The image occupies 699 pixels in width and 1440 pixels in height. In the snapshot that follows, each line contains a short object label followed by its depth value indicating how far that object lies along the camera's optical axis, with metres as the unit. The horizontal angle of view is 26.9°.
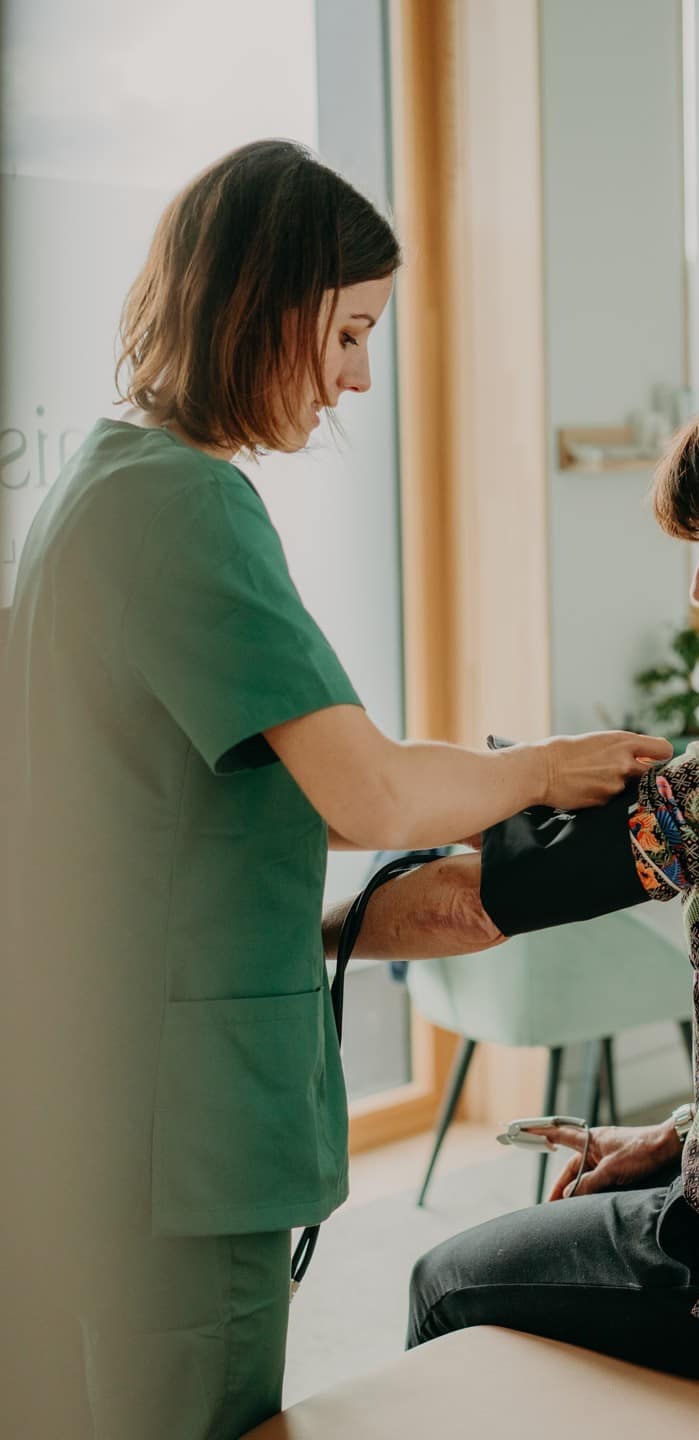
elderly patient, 1.22
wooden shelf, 3.17
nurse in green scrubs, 1.02
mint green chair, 2.65
